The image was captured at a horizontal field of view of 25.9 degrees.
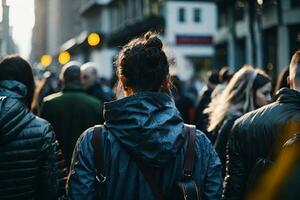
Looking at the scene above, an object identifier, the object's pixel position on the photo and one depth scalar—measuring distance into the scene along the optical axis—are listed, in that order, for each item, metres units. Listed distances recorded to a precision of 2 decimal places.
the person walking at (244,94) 5.91
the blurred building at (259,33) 20.12
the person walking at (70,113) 7.36
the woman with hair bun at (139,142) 3.31
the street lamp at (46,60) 40.58
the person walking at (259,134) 4.12
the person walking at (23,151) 4.27
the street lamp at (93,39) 19.19
